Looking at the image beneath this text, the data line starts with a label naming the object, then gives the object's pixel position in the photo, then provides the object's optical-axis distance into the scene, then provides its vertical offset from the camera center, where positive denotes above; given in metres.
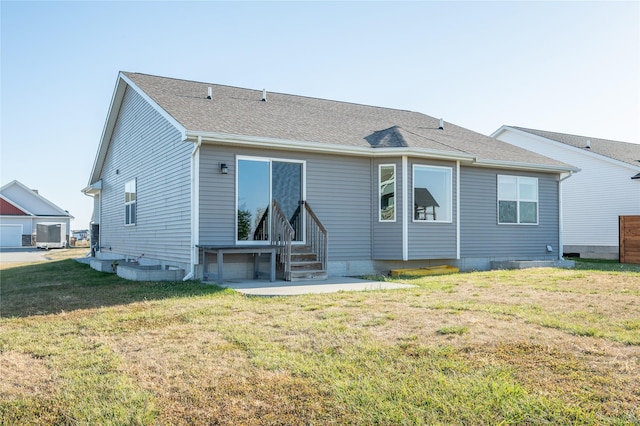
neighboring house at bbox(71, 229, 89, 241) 57.42 -1.13
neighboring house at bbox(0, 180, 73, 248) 36.88 +0.35
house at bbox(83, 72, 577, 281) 10.16 +0.82
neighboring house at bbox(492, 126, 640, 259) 18.77 +1.25
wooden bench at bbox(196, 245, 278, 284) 9.44 -0.50
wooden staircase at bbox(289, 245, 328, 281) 10.07 -0.84
